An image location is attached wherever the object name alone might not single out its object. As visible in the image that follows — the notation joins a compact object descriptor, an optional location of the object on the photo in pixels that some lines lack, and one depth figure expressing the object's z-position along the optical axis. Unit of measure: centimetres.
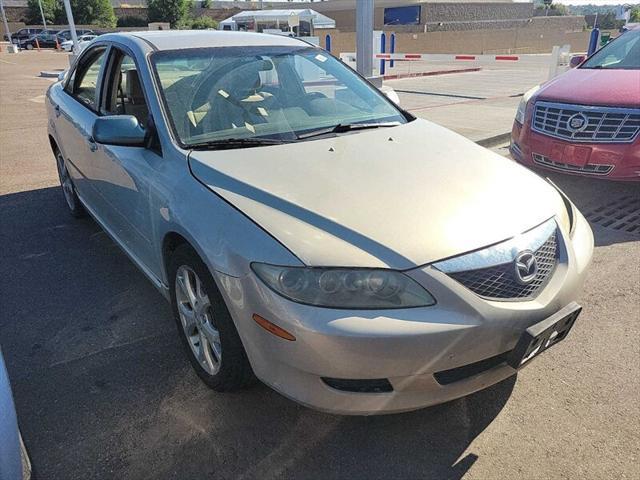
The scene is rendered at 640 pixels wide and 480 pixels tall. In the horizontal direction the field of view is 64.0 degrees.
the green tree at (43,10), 5716
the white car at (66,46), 3817
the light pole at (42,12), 5193
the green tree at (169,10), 5650
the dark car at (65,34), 4188
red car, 466
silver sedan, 189
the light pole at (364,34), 898
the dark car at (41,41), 4281
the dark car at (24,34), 4387
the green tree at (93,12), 5603
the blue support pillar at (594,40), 1399
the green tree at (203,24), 4677
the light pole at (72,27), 1656
